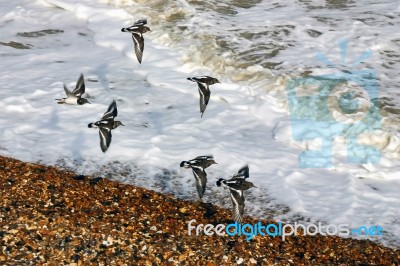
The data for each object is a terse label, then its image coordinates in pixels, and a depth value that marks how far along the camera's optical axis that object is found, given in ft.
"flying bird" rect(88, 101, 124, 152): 52.17
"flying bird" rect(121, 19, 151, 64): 65.92
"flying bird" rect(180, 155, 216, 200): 48.11
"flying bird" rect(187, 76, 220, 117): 59.36
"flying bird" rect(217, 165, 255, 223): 46.57
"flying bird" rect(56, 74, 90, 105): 62.95
